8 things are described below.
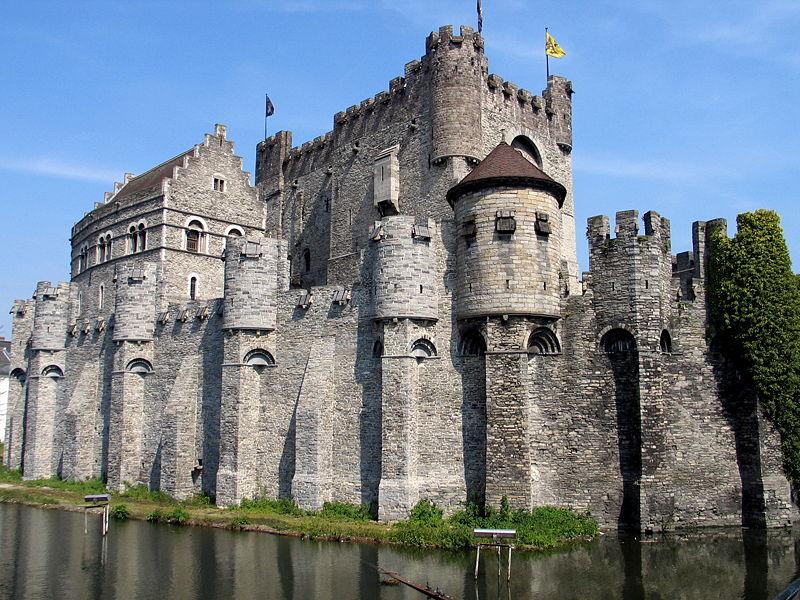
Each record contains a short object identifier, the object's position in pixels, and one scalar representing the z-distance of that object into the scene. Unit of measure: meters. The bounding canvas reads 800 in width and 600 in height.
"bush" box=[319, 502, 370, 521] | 26.46
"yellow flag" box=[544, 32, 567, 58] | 37.28
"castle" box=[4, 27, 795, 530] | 24.73
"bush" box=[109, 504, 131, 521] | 29.09
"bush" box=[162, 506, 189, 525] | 27.64
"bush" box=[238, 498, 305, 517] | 27.80
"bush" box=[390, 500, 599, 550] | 22.77
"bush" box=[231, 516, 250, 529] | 26.39
